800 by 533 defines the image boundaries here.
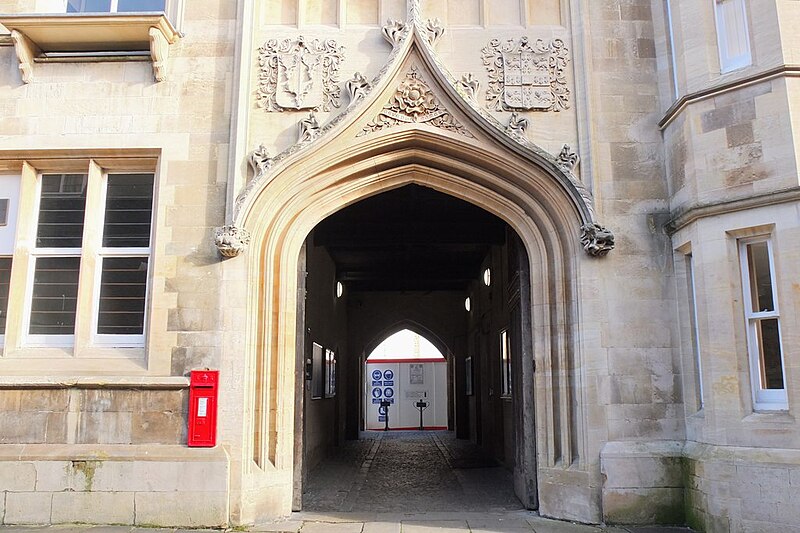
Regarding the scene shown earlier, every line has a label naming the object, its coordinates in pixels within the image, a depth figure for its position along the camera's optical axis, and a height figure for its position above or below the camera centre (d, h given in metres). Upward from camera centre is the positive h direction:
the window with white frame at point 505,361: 11.26 +0.49
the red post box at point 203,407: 6.29 -0.13
